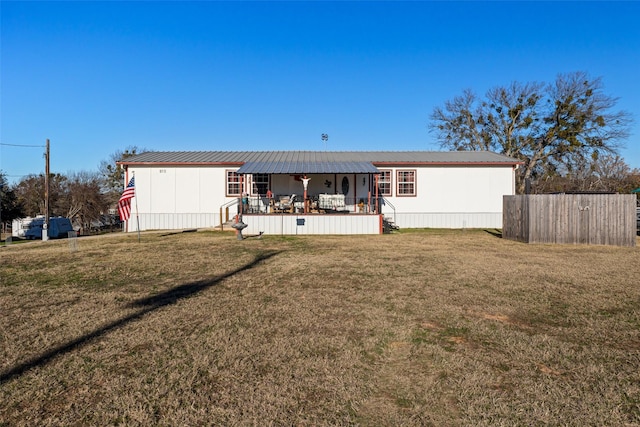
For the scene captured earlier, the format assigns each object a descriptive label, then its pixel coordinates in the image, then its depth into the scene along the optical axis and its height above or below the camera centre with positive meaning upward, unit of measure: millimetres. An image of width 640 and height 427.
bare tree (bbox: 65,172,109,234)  34938 +808
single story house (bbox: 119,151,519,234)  19422 +1339
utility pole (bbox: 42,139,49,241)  18553 +943
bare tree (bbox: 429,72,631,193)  28453 +6484
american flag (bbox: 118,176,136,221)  13973 +398
